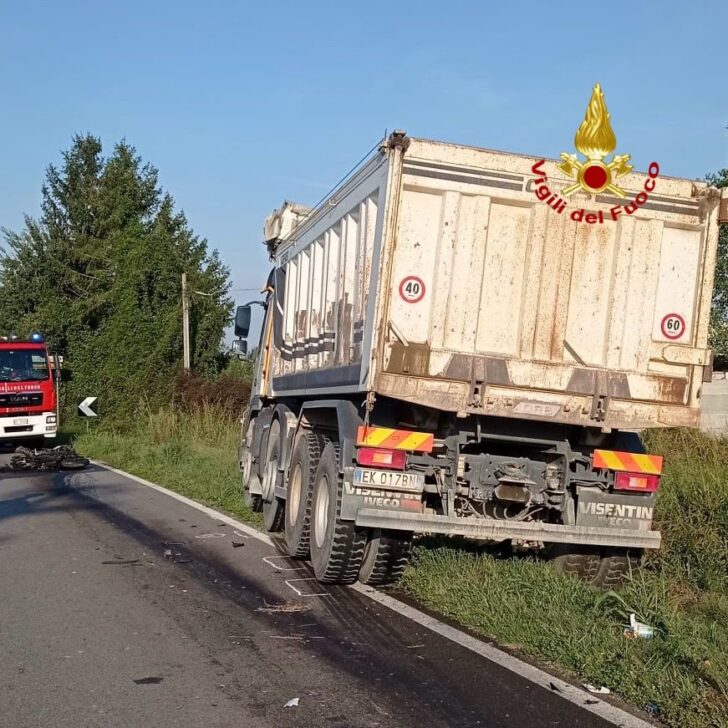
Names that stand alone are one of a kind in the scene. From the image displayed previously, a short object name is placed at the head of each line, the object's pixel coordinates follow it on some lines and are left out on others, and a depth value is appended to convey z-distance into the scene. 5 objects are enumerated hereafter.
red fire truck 22.00
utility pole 34.56
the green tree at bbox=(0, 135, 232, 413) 34.75
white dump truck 6.88
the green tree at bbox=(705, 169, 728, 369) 15.12
